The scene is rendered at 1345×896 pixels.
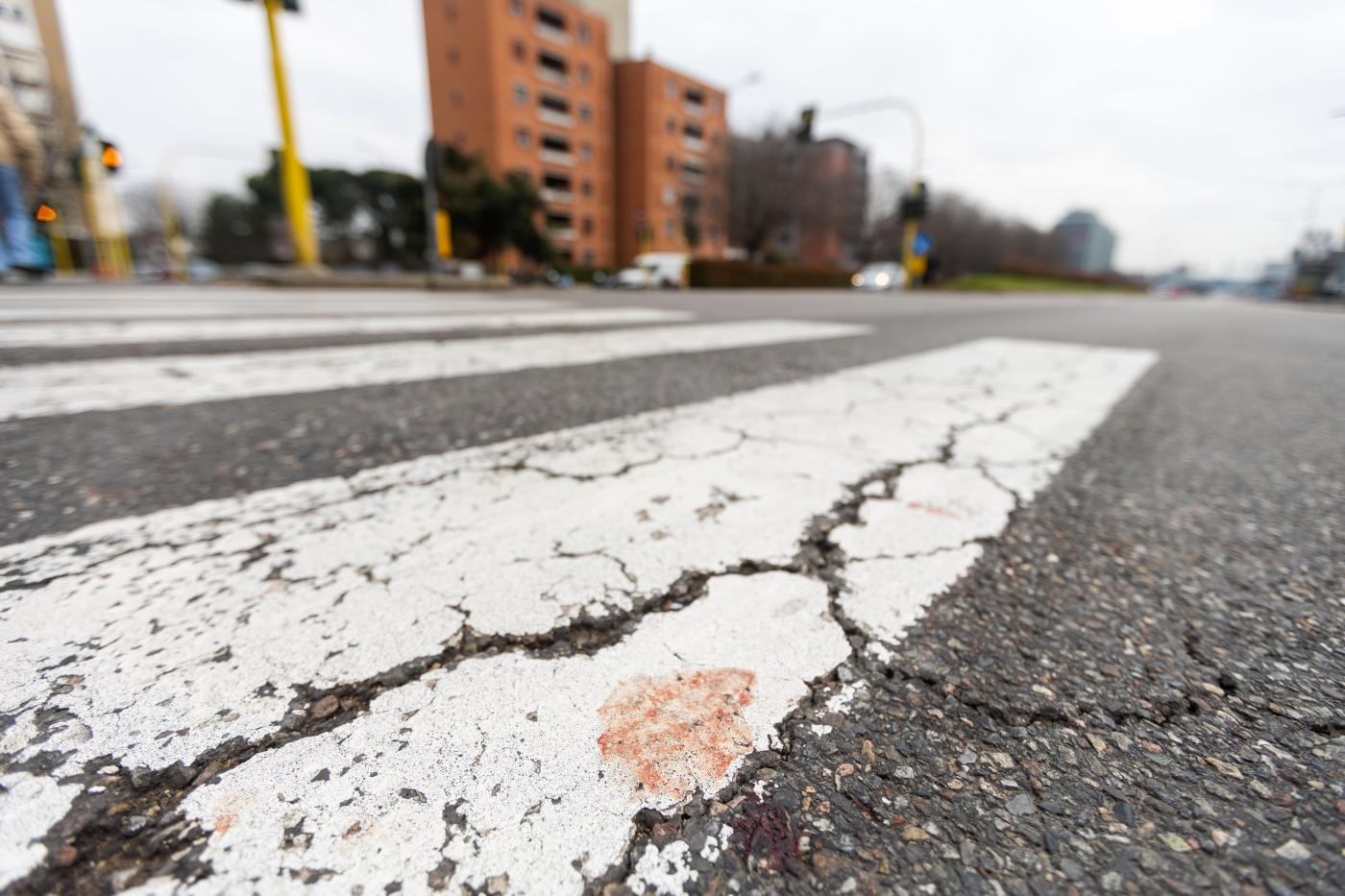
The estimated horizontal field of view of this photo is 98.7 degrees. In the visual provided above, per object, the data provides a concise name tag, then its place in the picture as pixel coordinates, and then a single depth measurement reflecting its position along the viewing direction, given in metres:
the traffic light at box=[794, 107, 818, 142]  17.88
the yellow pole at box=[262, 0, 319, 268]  11.46
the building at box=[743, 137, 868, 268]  31.86
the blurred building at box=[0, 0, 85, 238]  15.62
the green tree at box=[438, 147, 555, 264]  27.88
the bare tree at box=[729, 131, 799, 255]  30.98
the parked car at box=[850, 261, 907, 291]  26.36
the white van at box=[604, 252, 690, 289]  21.80
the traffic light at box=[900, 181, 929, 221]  19.55
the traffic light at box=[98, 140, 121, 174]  10.78
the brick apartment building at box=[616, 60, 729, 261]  40.41
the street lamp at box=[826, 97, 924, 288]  19.77
